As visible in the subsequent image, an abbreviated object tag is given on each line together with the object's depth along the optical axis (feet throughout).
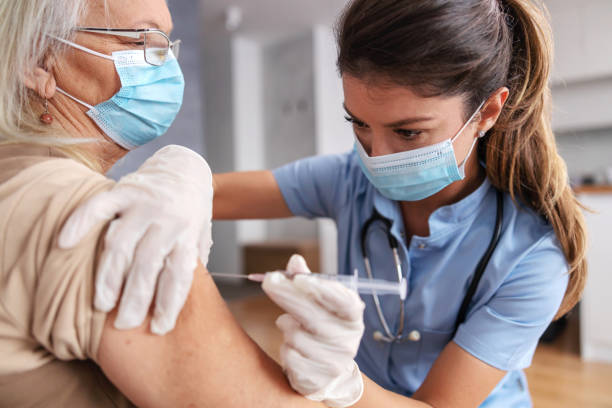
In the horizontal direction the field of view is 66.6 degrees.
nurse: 3.02
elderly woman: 1.86
